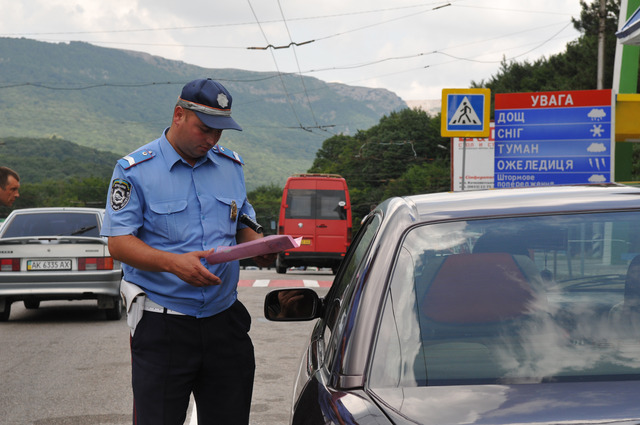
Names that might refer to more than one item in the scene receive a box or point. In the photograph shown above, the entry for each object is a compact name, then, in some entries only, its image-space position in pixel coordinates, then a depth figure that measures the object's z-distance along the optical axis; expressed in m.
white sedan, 12.19
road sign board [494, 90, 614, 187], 17.72
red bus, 28.69
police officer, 3.17
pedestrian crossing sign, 15.21
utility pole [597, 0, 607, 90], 31.31
